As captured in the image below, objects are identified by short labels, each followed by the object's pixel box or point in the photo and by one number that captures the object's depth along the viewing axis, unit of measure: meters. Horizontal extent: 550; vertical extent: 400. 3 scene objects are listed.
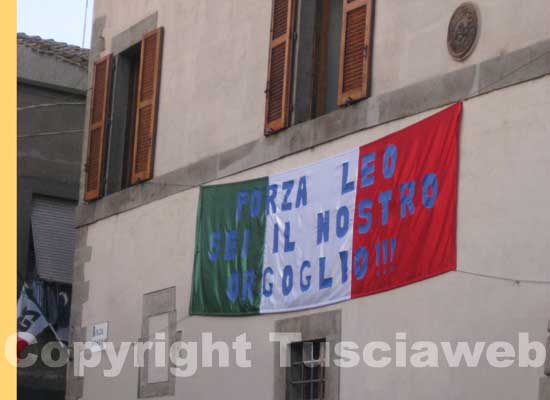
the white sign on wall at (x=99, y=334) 14.14
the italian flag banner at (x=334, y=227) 9.52
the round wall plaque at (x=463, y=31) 9.33
